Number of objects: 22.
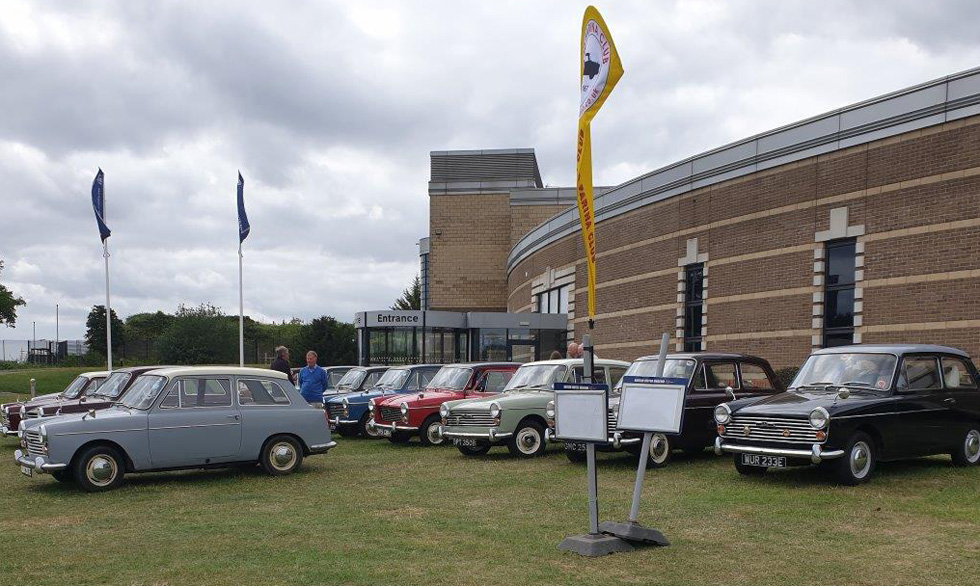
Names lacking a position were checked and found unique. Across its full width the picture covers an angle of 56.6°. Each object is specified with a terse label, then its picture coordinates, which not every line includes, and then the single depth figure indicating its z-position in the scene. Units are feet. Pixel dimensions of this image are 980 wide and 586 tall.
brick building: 59.72
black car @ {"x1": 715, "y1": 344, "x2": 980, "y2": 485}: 34.81
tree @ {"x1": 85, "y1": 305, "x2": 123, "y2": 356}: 242.17
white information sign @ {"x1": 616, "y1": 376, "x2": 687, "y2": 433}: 23.97
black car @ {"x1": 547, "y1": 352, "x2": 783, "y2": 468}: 42.65
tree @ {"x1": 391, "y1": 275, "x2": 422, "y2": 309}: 285.15
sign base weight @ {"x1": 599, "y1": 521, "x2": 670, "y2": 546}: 24.89
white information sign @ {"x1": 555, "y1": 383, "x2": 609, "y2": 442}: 24.67
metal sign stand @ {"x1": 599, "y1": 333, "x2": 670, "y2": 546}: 24.90
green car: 48.34
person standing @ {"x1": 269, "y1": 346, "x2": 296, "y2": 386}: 61.21
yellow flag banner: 28.37
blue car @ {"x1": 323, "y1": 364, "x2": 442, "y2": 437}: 63.36
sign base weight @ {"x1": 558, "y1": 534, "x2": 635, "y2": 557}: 24.29
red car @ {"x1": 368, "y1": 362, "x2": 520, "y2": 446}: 55.83
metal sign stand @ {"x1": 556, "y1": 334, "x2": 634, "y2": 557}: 24.34
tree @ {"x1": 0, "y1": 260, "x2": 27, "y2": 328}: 204.17
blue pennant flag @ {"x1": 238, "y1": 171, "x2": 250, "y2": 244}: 99.91
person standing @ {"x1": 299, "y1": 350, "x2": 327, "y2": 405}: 60.80
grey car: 38.01
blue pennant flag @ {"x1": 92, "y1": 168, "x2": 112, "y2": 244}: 94.43
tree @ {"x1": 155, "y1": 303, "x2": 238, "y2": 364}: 179.93
